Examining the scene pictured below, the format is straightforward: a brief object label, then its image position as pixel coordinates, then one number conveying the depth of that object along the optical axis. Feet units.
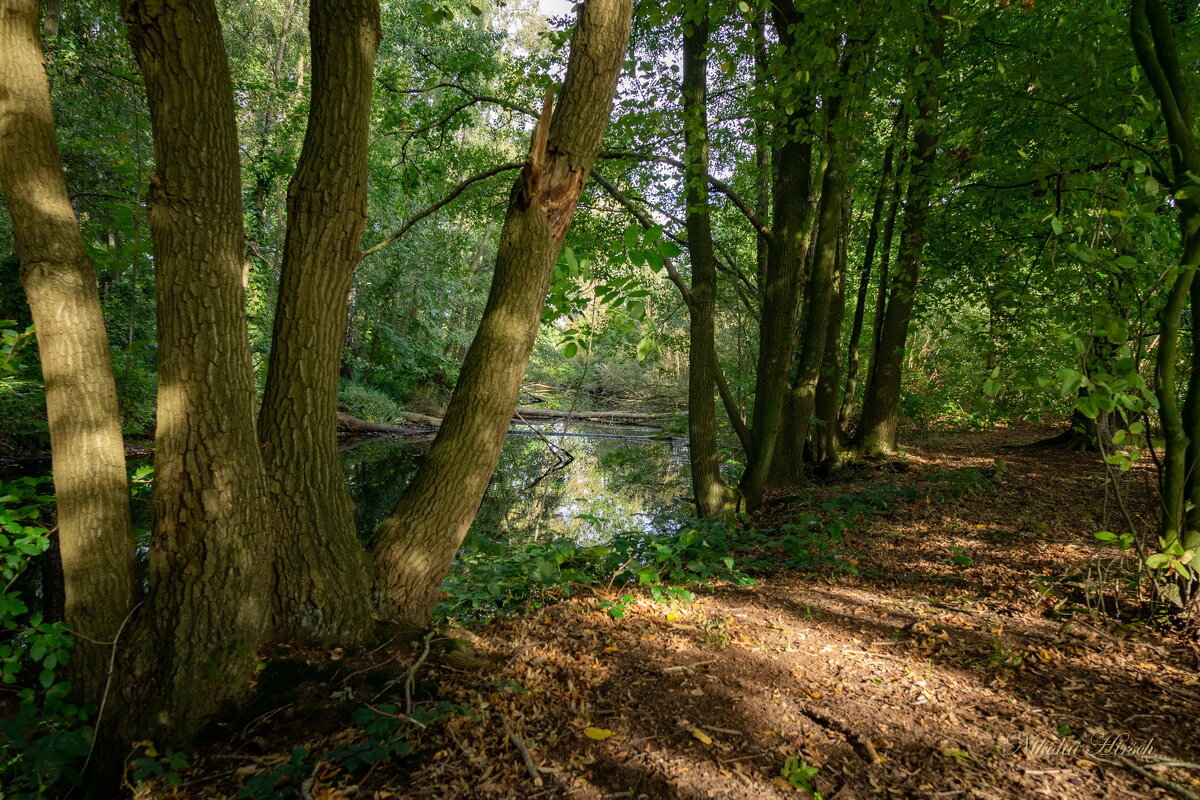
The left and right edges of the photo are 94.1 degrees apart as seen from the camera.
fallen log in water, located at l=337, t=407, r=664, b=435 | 50.39
